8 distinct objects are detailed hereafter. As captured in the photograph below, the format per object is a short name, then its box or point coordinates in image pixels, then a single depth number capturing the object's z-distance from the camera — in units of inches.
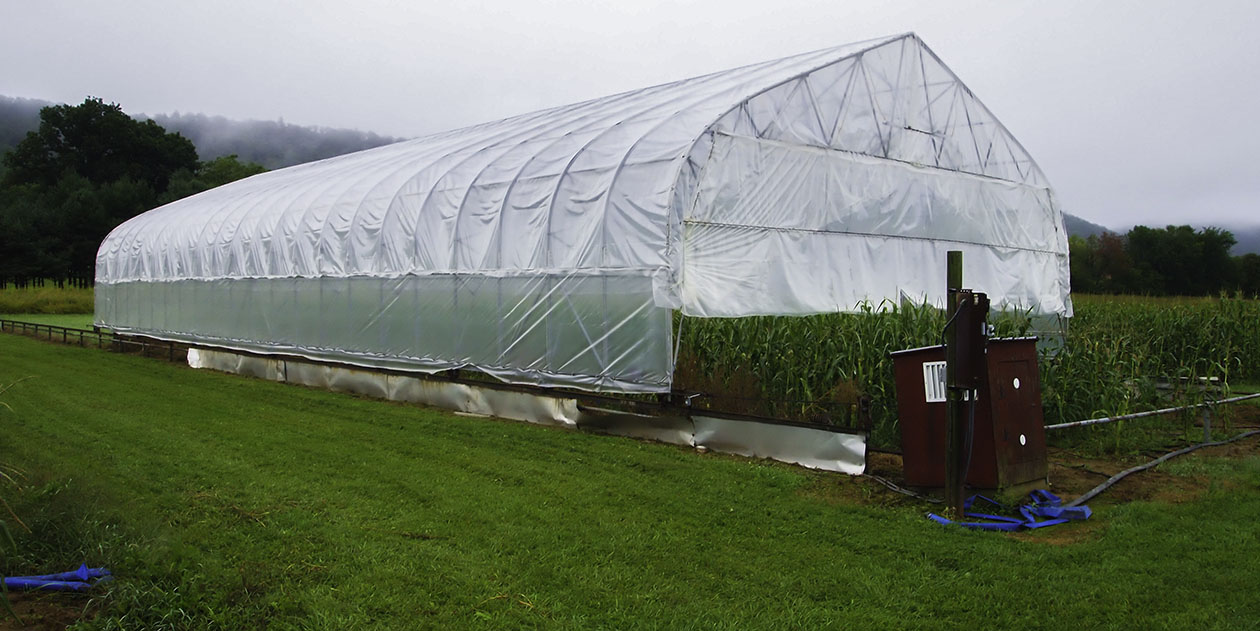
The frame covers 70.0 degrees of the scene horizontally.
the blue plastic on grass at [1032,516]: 231.8
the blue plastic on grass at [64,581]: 171.8
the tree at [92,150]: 2642.7
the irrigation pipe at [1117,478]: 253.4
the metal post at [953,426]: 237.6
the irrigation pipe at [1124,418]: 293.0
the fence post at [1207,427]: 336.1
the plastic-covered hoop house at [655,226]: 393.4
